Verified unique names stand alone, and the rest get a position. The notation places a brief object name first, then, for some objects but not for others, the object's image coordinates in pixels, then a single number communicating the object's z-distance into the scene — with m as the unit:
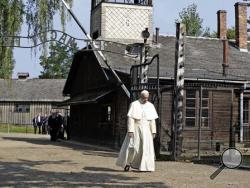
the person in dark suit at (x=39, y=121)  46.91
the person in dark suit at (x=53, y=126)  31.41
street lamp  20.64
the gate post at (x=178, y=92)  17.58
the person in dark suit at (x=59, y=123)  31.97
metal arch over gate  19.91
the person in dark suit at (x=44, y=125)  46.22
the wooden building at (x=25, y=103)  63.00
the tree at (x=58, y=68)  92.31
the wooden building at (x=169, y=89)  24.70
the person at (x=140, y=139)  13.96
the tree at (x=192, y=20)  66.06
